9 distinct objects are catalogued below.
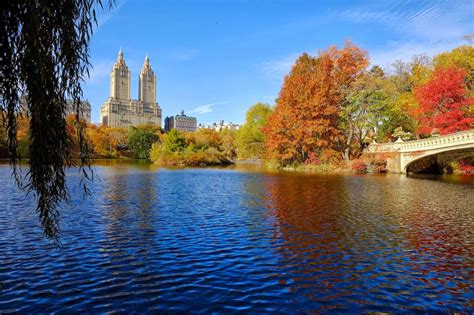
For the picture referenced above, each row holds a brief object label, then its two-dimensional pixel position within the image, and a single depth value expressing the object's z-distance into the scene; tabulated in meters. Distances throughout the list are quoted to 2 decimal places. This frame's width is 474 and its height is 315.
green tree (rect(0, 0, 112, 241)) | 3.62
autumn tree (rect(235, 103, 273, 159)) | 62.38
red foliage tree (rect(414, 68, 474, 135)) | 34.56
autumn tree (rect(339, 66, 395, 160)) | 41.62
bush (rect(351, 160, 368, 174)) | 40.53
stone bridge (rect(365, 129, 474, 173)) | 31.37
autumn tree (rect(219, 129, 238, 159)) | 91.71
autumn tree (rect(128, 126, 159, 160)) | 91.00
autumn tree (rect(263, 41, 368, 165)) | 42.44
